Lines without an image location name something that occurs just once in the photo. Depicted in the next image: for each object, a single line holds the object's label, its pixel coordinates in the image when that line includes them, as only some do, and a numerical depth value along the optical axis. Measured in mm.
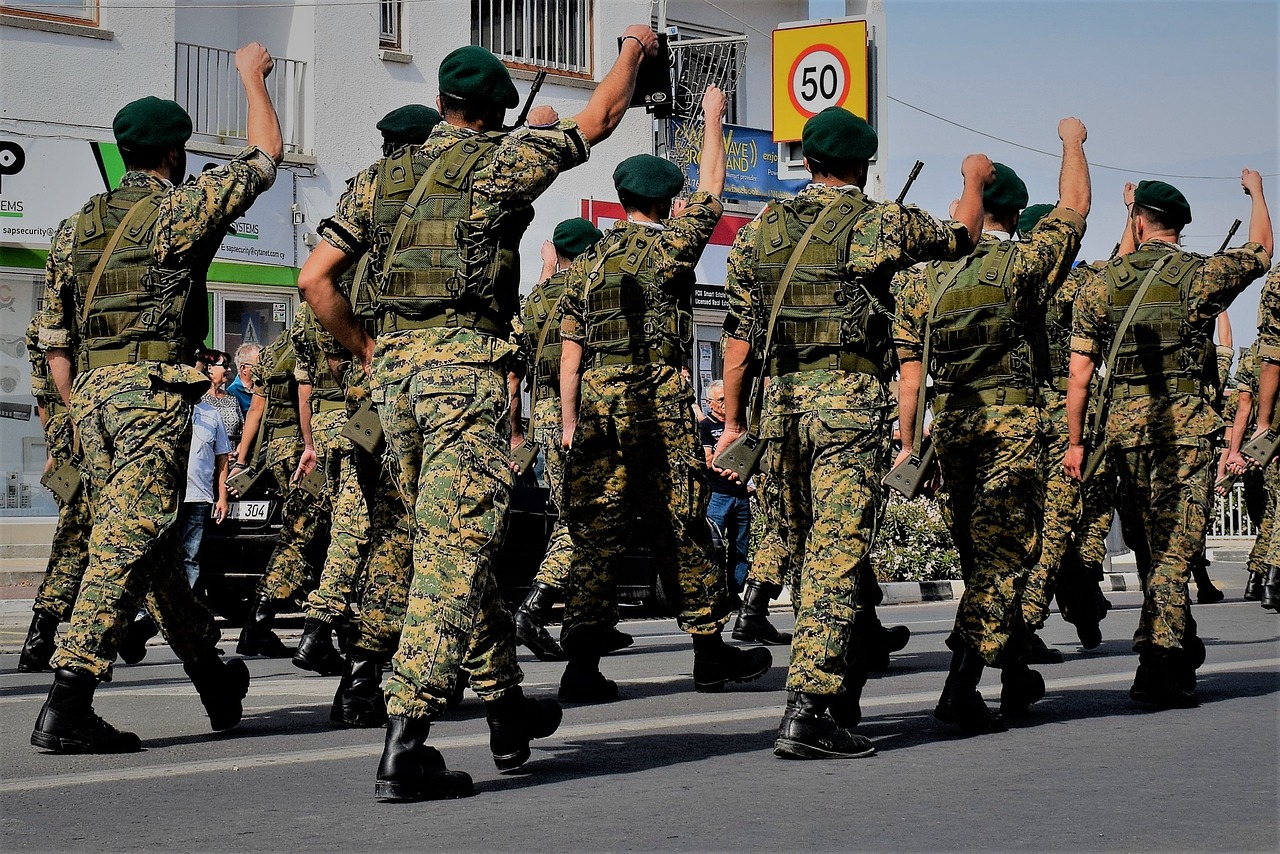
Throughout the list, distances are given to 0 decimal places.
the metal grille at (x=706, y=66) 50708
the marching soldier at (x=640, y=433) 15710
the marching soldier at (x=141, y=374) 12534
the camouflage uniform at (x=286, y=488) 20419
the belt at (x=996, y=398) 13952
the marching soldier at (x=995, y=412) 13469
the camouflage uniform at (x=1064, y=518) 17265
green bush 32991
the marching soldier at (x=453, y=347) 10579
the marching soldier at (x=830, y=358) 12088
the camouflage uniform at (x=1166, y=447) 15145
